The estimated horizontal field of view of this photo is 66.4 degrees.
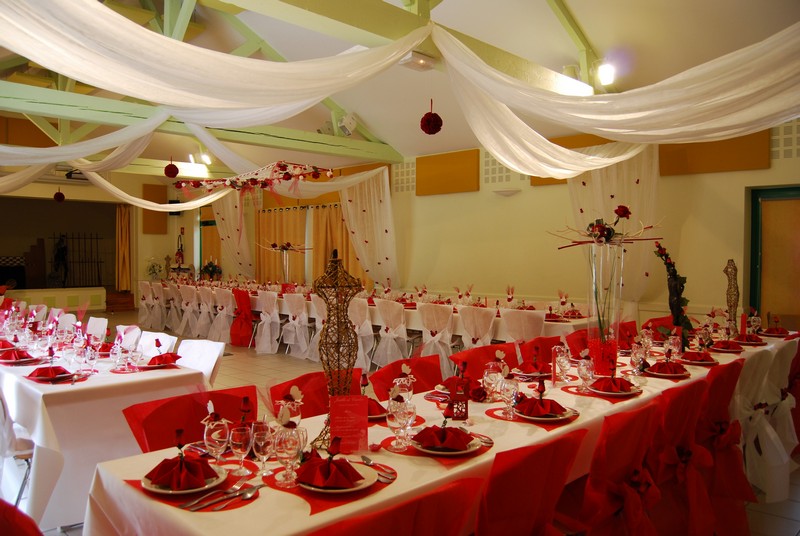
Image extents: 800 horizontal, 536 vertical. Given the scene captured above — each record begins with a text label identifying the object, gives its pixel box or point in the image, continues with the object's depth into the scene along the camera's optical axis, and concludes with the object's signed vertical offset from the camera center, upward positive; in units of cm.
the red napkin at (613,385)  340 -63
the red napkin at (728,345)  475 -57
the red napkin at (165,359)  421 -59
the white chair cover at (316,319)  816 -62
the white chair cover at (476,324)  651 -55
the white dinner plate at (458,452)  237 -69
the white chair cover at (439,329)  676 -62
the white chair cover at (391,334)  728 -73
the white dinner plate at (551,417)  286 -68
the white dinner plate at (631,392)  334 -66
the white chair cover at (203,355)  439 -60
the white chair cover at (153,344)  486 -57
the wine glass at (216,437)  222 -59
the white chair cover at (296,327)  856 -76
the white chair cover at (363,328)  762 -68
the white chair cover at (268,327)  896 -80
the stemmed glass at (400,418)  252 -60
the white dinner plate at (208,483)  196 -70
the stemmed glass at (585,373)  352 -58
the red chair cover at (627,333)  475 -53
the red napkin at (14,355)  425 -57
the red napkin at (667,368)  387 -60
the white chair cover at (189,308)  1069 -61
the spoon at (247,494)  198 -72
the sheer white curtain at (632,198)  709 +88
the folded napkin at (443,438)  240 -66
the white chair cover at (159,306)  1184 -63
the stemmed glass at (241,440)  216 -59
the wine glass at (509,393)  299 -59
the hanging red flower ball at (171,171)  1002 +168
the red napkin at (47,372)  373 -61
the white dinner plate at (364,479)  199 -71
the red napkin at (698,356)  426 -59
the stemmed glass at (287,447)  218 -62
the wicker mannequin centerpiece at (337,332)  255 -24
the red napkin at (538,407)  290 -64
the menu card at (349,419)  236 -57
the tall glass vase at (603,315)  372 -28
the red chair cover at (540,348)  451 -57
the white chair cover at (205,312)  1028 -65
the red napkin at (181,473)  201 -67
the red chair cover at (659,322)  577 -47
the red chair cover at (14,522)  163 -66
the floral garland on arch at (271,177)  824 +133
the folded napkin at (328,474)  202 -68
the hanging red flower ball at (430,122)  588 +146
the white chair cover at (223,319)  986 -74
